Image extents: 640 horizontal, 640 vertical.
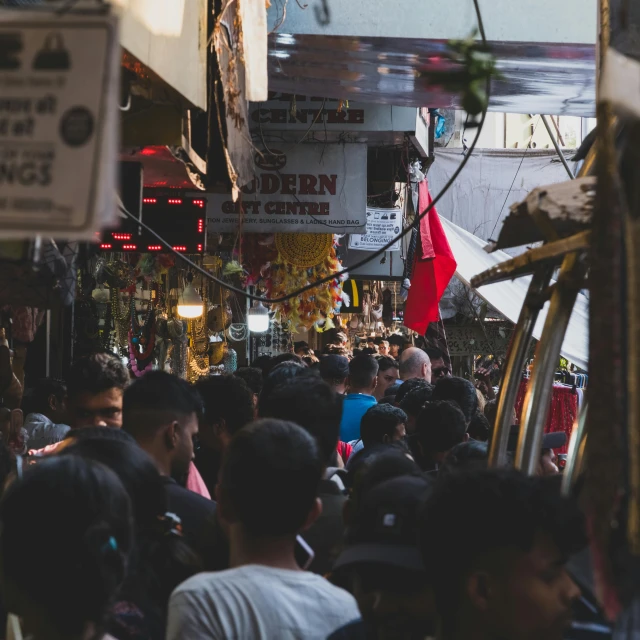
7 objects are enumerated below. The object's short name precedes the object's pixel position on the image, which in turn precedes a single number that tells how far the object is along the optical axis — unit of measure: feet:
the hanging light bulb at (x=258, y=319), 48.65
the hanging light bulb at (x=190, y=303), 40.47
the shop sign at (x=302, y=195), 33.47
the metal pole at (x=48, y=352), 36.91
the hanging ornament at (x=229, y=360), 50.83
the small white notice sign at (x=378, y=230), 45.85
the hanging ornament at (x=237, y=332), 54.34
